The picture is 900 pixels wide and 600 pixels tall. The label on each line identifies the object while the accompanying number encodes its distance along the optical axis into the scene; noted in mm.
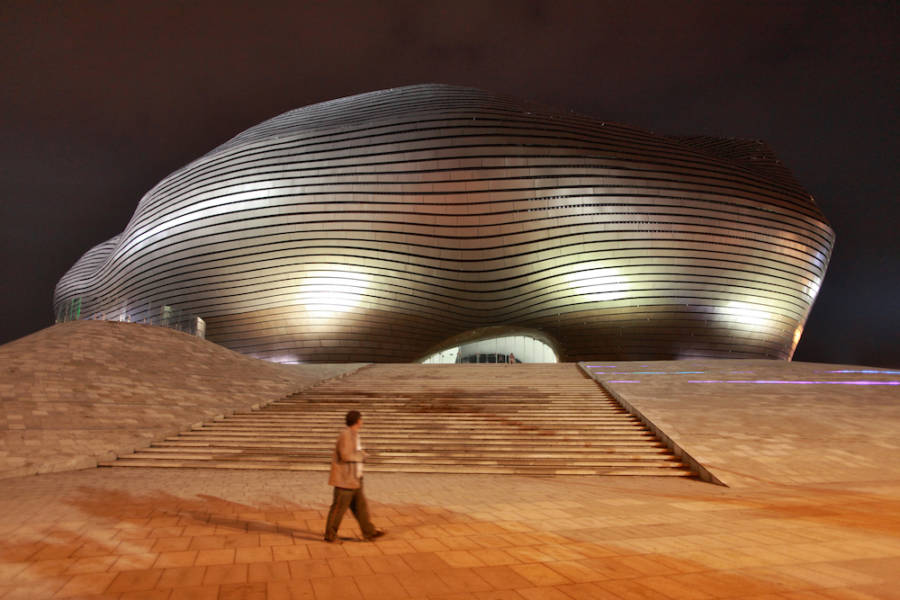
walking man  3836
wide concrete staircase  7691
